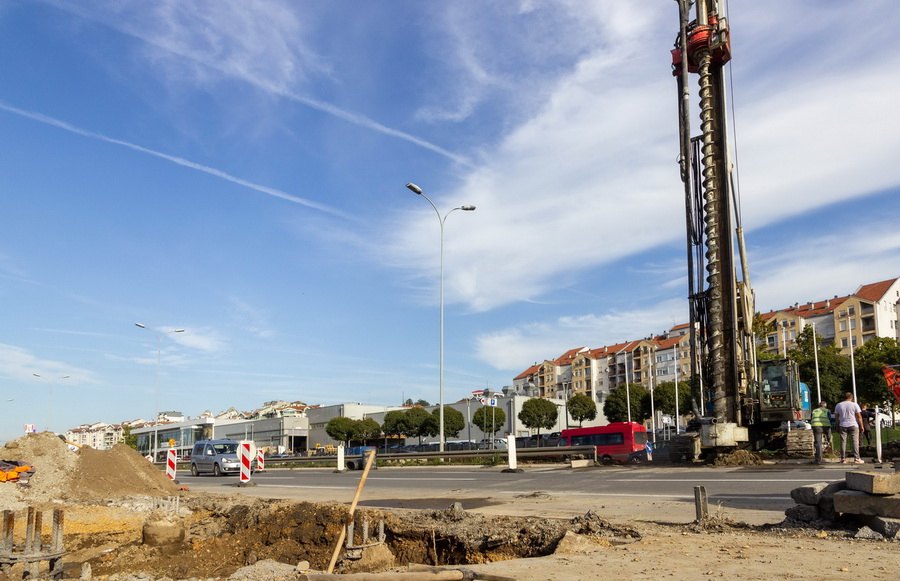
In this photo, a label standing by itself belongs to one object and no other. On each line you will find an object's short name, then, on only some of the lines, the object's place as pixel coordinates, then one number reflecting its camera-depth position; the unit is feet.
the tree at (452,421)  293.02
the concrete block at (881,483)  22.70
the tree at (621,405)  268.00
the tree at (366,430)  307.17
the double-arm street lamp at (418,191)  99.96
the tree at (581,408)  285.64
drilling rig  66.69
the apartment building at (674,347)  327.06
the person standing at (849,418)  53.78
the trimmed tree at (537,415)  287.89
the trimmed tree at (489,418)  278.05
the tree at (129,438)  407.91
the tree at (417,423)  286.25
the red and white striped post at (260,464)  118.89
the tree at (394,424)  293.43
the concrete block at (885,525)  22.20
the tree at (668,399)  267.39
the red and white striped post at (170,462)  81.41
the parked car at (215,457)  99.60
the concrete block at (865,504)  22.51
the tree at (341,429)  305.94
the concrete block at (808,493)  25.51
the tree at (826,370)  203.00
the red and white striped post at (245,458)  74.46
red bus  113.80
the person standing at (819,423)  57.87
